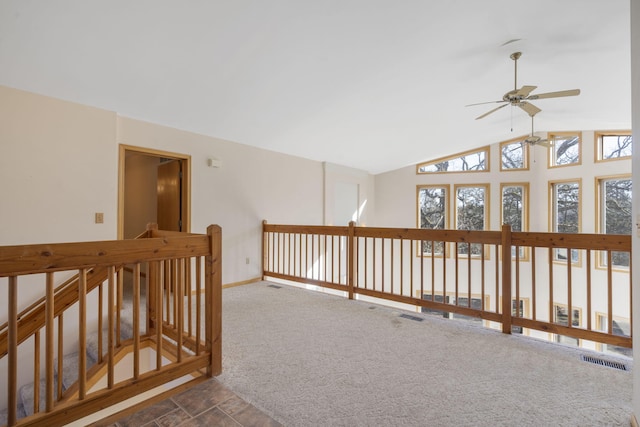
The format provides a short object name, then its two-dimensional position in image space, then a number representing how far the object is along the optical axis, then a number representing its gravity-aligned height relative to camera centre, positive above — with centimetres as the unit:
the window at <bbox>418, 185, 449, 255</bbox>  773 +23
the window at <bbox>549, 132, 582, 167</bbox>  641 +146
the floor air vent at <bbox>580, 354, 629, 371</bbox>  213 -106
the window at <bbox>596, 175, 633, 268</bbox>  579 +17
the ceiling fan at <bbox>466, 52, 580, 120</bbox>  335 +141
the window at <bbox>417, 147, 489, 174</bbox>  747 +137
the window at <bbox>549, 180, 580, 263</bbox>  642 +19
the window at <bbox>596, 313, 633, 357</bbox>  560 -208
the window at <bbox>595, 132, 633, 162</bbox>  577 +141
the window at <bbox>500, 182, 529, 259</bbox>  705 +28
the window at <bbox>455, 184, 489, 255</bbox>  741 +22
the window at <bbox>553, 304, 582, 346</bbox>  639 -218
